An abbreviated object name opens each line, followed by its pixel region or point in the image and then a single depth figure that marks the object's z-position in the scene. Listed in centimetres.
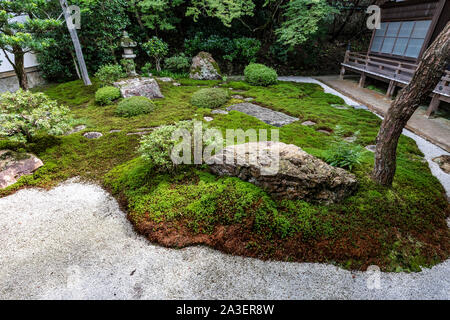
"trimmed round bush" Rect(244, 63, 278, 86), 1180
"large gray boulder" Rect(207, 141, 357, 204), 392
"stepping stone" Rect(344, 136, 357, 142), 646
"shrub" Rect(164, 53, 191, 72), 1294
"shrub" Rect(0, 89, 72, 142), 504
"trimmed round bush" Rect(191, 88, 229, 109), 880
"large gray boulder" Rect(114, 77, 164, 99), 906
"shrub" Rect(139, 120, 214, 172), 446
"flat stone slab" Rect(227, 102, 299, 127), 759
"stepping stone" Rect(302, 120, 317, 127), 748
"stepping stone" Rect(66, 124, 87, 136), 683
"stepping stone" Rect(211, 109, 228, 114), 833
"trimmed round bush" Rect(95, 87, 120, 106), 872
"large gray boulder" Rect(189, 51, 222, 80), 1295
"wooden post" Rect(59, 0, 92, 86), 904
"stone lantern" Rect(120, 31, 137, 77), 1023
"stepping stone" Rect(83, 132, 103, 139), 658
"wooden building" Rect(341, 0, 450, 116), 904
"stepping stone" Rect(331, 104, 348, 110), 924
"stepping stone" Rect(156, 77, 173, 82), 1207
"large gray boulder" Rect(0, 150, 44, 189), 476
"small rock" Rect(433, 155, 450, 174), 541
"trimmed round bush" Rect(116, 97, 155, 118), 792
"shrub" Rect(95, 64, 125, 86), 953
